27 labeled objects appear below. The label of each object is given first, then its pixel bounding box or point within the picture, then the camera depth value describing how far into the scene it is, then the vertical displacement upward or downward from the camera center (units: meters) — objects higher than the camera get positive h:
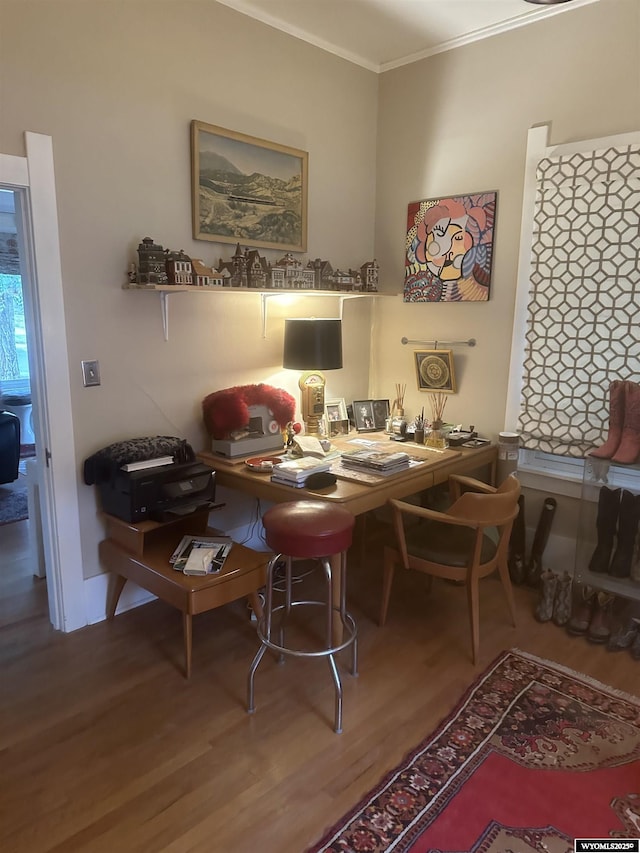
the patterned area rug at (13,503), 4.10 -1.42
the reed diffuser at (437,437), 3.16 -0.64
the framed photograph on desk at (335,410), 3.46 -0.56
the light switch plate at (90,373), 2.54 -0.27
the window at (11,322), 6.11 -0.14
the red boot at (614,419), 2.70 -0.46
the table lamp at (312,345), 3.04 -0.16
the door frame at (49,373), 2.30 -0.26
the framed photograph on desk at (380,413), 3.57 -0.59
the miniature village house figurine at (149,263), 2.53 +0.20
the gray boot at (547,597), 2.78 -1.30
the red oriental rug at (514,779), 1.65 -1.43
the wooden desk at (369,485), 2.46 -0.74
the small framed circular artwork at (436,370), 3.48 -0.33
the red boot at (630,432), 2.63 -0.50
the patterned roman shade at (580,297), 2.74 +0.10
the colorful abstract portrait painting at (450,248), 3.26 +0.38
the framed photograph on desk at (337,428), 3.44 -0.66
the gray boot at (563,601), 2.75 -1.30
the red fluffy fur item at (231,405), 2.91 -0.46
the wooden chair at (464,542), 2.41 -1.00
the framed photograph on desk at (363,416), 3.54 -0.60
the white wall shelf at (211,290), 2.53 +0.10
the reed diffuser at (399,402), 3.62 -0.53
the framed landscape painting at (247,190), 2.82 +0.62
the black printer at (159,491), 2.47 -0.77
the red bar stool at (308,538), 2.02 -0.76
